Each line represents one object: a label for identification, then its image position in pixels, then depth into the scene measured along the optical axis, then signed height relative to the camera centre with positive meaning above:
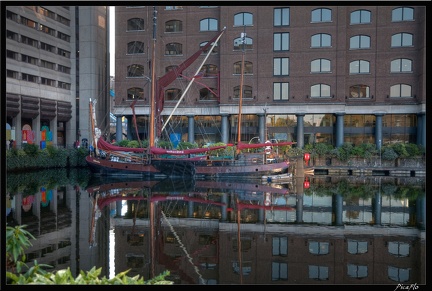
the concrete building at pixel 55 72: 51.94 +7.70
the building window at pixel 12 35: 51.34 +10.54
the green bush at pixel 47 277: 7.30 -2.21
